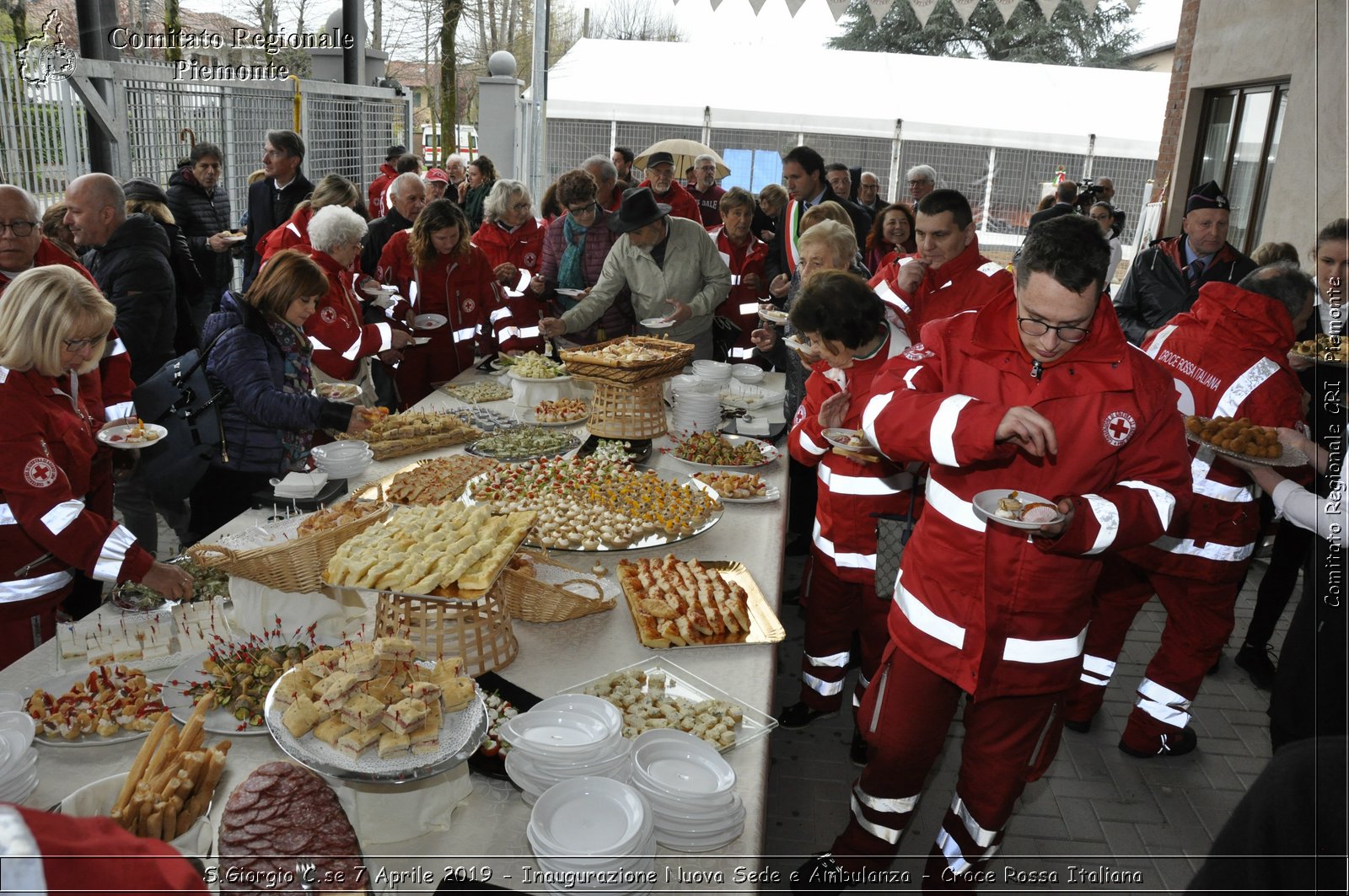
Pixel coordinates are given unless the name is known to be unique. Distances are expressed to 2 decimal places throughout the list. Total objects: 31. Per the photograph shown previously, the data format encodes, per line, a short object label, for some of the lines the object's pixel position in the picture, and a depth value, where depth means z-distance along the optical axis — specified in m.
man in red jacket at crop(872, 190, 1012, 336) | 4.41
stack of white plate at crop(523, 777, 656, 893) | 1.70
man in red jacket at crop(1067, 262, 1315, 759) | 3.59
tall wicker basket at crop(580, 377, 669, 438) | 4.25
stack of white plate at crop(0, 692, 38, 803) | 1.85
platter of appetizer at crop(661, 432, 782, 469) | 4.27
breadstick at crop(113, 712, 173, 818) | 1.73
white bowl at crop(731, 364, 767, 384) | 5.73
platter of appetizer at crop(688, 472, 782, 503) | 3.91
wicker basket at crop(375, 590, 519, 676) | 2.41
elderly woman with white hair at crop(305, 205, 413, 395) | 4.82
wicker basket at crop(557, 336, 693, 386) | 4.10
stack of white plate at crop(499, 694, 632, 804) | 1.98
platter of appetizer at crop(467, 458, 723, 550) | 3.29
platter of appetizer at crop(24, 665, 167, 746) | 2.11
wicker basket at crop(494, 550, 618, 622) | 2.72
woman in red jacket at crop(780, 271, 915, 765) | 3.26
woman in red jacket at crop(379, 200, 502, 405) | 5.78
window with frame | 7.90
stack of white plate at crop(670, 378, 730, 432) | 4.70
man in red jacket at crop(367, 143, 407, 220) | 10.55
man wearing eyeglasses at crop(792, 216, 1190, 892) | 2.18
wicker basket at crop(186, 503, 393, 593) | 2.40
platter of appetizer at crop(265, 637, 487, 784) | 1.74
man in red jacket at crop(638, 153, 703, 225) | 8.96
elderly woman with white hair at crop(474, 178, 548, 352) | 6.90
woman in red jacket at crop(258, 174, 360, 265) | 5.68
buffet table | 1.87
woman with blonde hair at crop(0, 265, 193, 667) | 2.60
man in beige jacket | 5.68
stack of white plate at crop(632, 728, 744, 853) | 1.92
